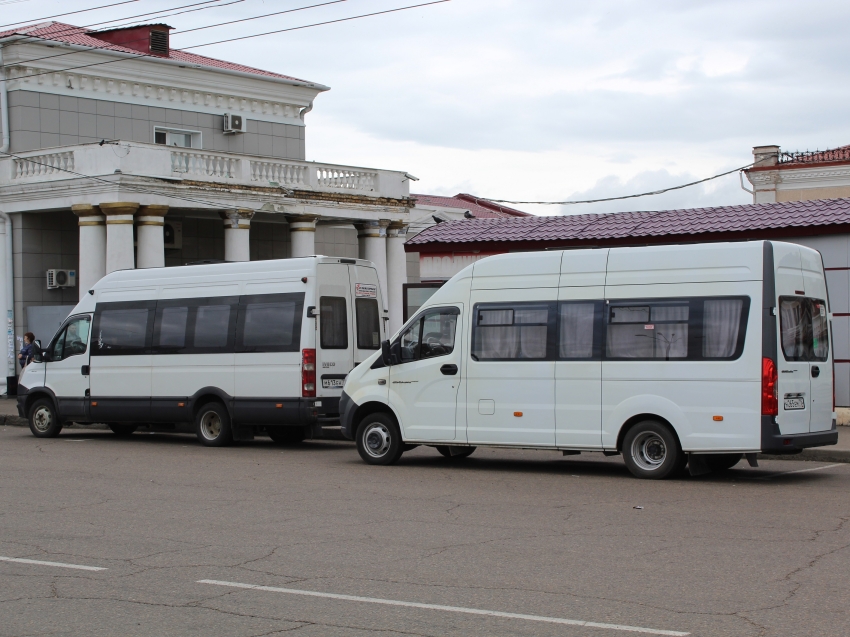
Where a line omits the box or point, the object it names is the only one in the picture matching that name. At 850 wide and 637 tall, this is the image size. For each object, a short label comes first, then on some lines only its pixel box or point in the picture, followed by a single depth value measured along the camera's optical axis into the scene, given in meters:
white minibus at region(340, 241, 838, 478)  11.86
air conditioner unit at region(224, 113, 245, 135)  32.06
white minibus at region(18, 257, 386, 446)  16.38
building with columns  25.42
